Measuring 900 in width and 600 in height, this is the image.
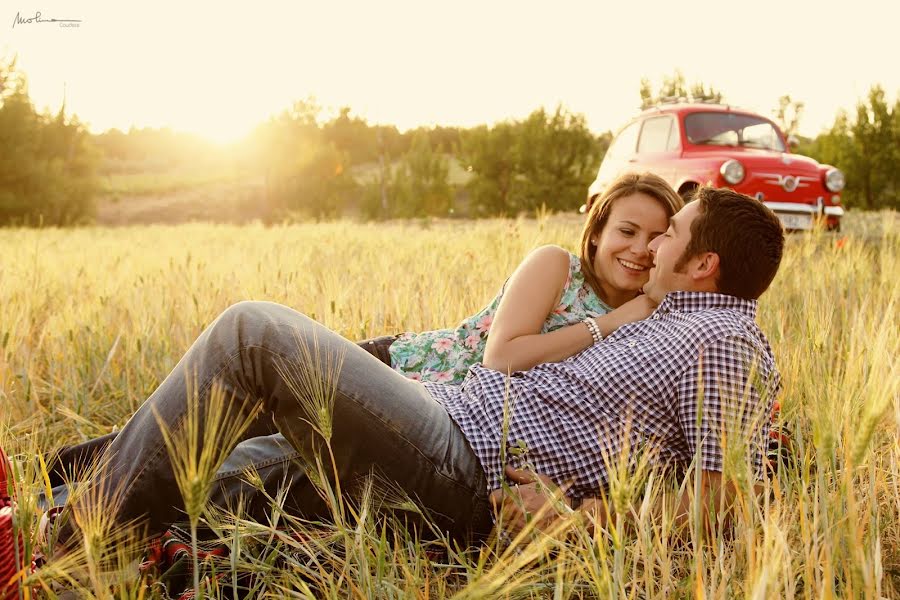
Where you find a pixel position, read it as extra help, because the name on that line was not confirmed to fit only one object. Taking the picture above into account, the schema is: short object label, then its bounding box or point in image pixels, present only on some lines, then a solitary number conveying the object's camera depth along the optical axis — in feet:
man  5.11
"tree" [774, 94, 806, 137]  92.89
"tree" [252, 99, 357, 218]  99.25
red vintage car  23.07
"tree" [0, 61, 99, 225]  79.20
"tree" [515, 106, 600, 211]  87.61
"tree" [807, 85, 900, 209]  75.72
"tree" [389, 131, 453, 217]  94.84
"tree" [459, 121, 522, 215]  93.15
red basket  3.54
